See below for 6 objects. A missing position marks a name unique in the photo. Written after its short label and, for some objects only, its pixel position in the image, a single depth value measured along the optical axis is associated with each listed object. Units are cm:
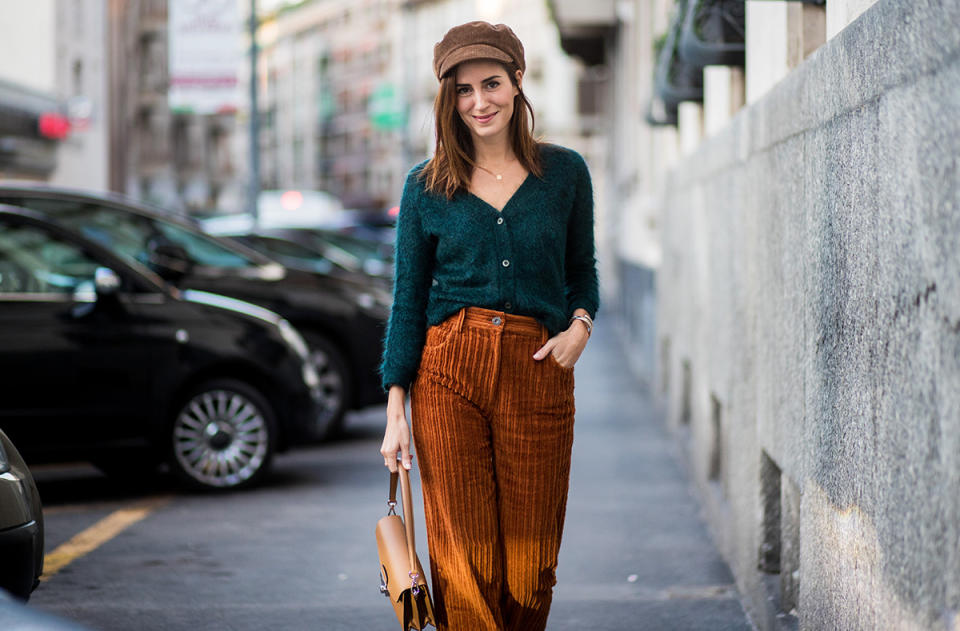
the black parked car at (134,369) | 793
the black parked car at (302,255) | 1381
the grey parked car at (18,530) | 443
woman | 366
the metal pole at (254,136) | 2201
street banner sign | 1816
